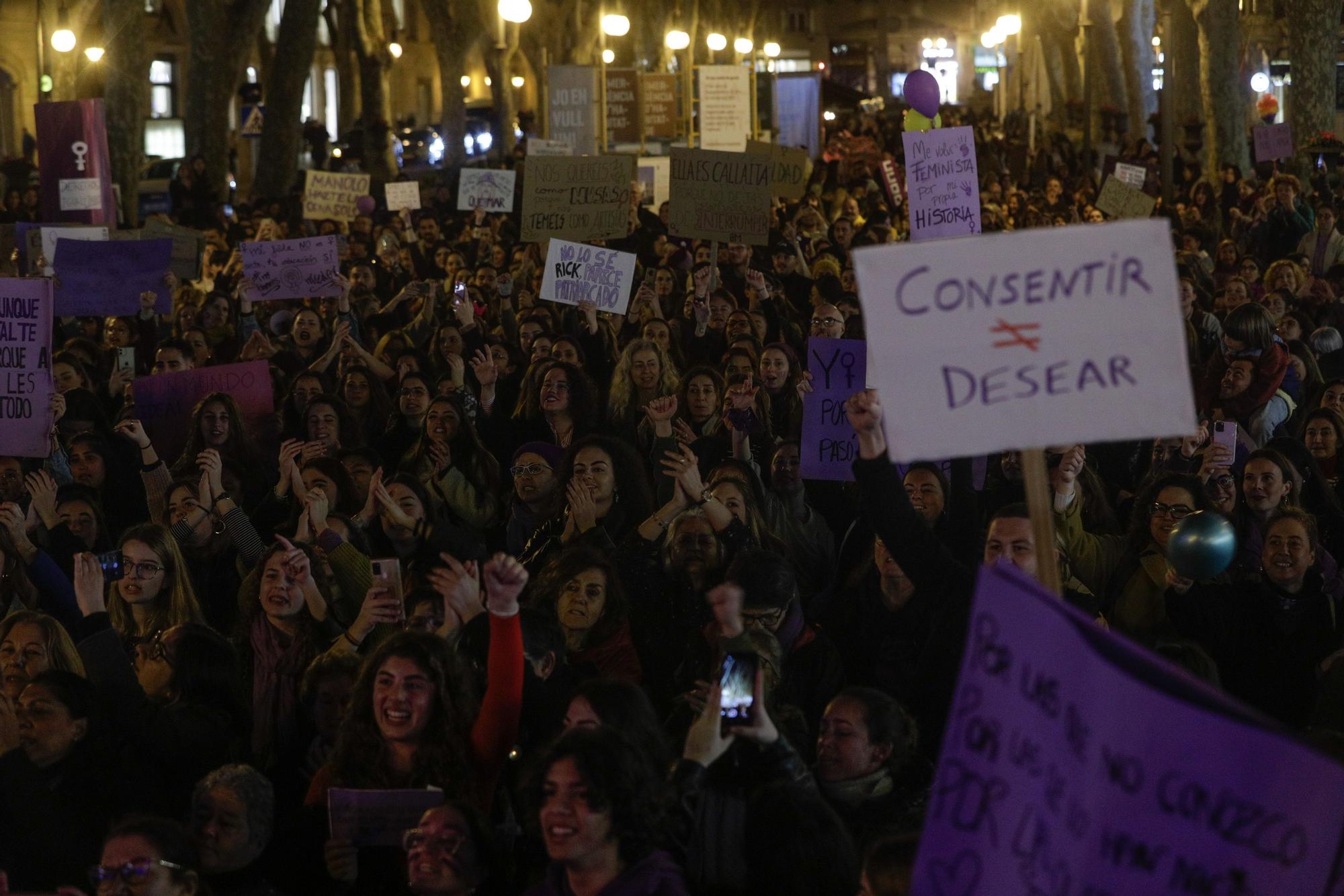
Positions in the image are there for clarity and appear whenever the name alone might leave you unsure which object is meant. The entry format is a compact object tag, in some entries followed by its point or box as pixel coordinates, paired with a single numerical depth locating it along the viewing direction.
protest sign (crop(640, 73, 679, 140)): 25.84
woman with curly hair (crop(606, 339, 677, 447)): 8.75
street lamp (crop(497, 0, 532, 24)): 23.67
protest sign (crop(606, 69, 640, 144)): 24.14
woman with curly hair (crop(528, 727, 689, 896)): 3.55
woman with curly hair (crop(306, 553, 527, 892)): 4.25
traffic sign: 30.34
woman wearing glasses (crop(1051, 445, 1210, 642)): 5.76
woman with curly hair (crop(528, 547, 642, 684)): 5.20
